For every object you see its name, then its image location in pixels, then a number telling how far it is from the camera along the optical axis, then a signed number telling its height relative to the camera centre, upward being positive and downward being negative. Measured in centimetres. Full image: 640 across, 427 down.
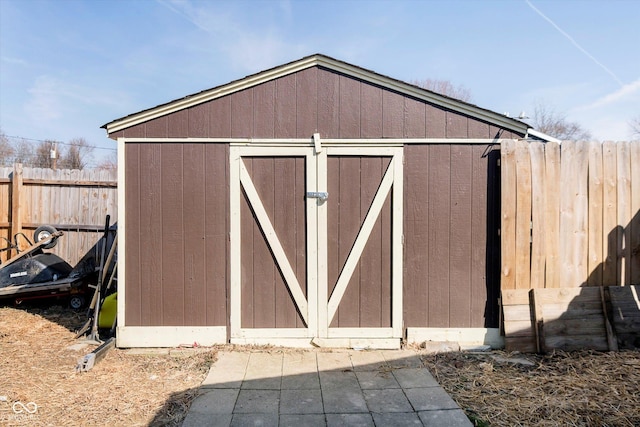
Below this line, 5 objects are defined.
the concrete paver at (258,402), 273 -146
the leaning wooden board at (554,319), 373 -109
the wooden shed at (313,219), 389 -5
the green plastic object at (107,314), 428 -116
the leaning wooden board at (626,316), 373 -105
